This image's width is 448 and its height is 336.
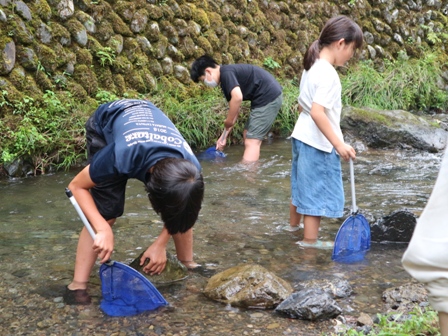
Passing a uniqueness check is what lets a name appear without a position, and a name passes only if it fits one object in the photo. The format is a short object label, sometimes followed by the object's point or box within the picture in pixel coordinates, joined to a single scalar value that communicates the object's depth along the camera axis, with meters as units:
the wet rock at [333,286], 3.11
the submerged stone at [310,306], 2.81
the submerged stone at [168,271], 3.25
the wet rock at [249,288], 2.99
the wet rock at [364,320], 2.75
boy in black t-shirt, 6.60
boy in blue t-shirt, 2.53
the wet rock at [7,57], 5.93
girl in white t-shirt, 3.52
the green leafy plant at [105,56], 6.90
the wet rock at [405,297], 2.90
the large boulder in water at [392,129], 7.71
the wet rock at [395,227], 4.01
